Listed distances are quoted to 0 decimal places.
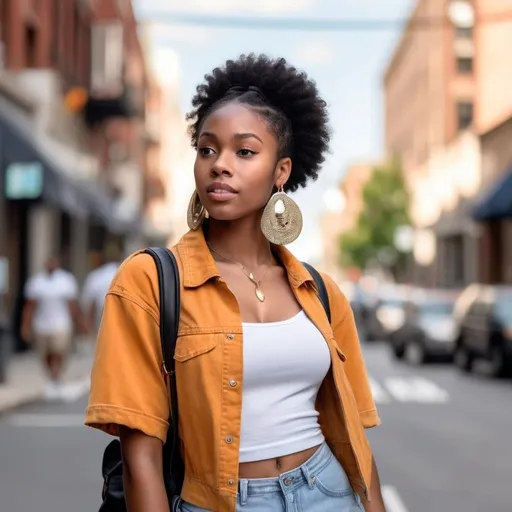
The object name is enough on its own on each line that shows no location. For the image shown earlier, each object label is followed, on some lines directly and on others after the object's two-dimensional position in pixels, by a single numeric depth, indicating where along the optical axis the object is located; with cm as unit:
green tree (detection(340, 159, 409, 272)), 6594
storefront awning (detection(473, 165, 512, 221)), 3034
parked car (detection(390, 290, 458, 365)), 2303
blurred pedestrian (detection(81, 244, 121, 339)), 2013
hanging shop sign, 1927
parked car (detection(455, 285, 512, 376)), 1883
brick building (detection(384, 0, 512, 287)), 4786
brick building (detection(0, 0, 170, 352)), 2112
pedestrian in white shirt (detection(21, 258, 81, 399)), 1484
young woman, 255
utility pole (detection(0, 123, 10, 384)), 1571
